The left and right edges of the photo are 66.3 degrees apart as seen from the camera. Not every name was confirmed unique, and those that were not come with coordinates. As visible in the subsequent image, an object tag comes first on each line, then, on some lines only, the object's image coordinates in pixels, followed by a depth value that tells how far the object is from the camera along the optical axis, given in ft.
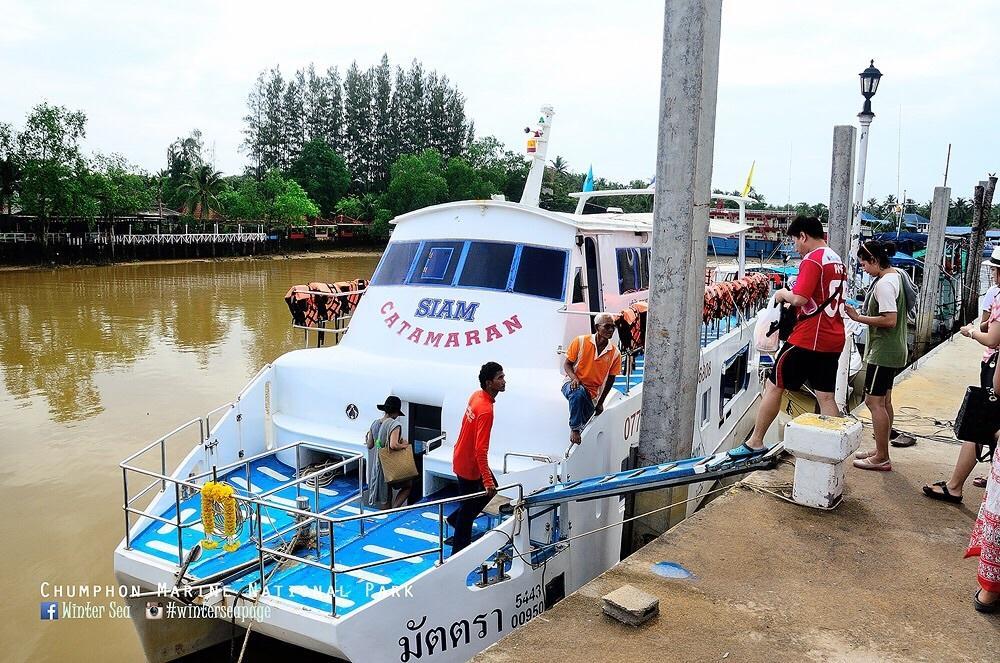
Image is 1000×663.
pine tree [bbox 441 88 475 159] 241.14
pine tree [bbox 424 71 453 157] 239.50
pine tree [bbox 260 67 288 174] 233.55
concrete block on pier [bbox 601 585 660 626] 12.92
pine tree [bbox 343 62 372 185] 236.84
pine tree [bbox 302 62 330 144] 235.40
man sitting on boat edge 19.66
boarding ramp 16.72
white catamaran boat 16.25
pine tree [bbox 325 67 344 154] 236.43
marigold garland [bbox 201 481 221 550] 16.84
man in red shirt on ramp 17.70
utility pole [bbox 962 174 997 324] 67.08
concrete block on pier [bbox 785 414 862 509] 16.17
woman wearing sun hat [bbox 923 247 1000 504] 14.69
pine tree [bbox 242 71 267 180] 234.17
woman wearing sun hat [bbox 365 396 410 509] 19.77
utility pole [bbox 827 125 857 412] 26.68
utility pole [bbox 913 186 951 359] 63.82
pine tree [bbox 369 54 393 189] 236.63
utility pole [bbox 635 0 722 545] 19.49
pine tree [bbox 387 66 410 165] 236.84
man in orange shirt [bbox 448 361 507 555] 17.22
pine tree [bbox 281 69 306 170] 234.58
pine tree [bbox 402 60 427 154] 236.84
